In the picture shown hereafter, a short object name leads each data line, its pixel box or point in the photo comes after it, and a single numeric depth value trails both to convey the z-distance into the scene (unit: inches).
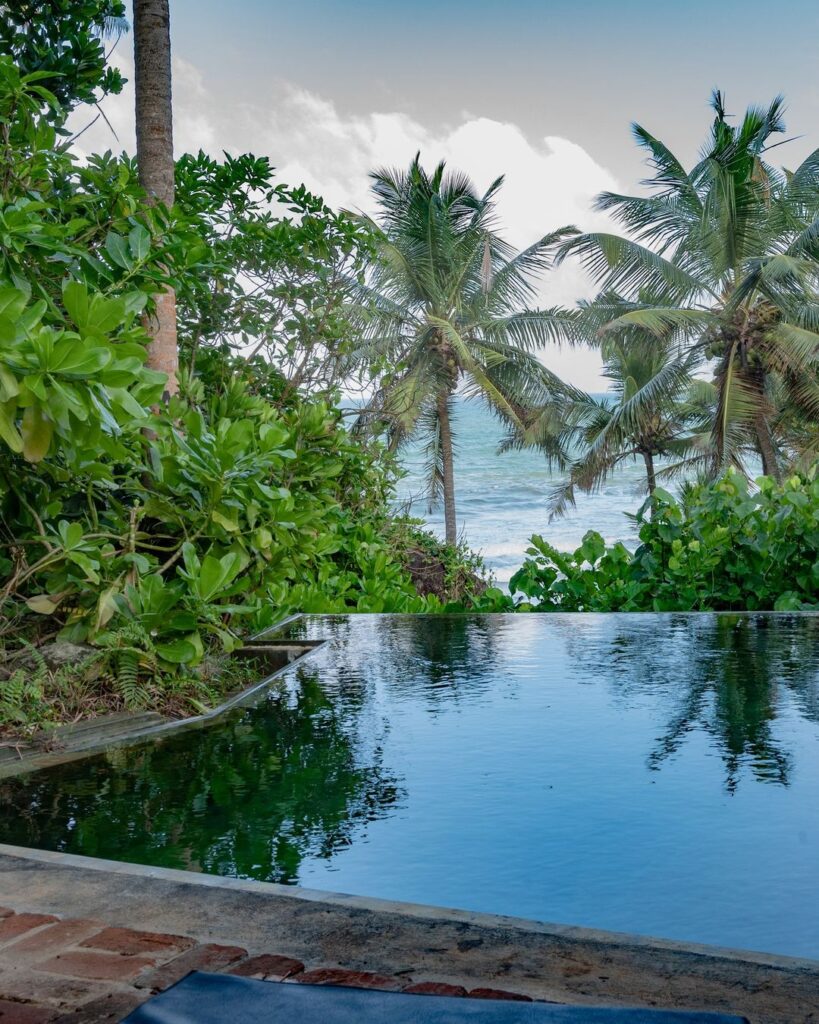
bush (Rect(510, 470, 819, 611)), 260.7
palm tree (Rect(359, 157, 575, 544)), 837.2
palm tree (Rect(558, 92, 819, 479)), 756.6
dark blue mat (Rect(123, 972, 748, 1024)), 61.7
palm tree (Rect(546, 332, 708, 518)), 813.9
